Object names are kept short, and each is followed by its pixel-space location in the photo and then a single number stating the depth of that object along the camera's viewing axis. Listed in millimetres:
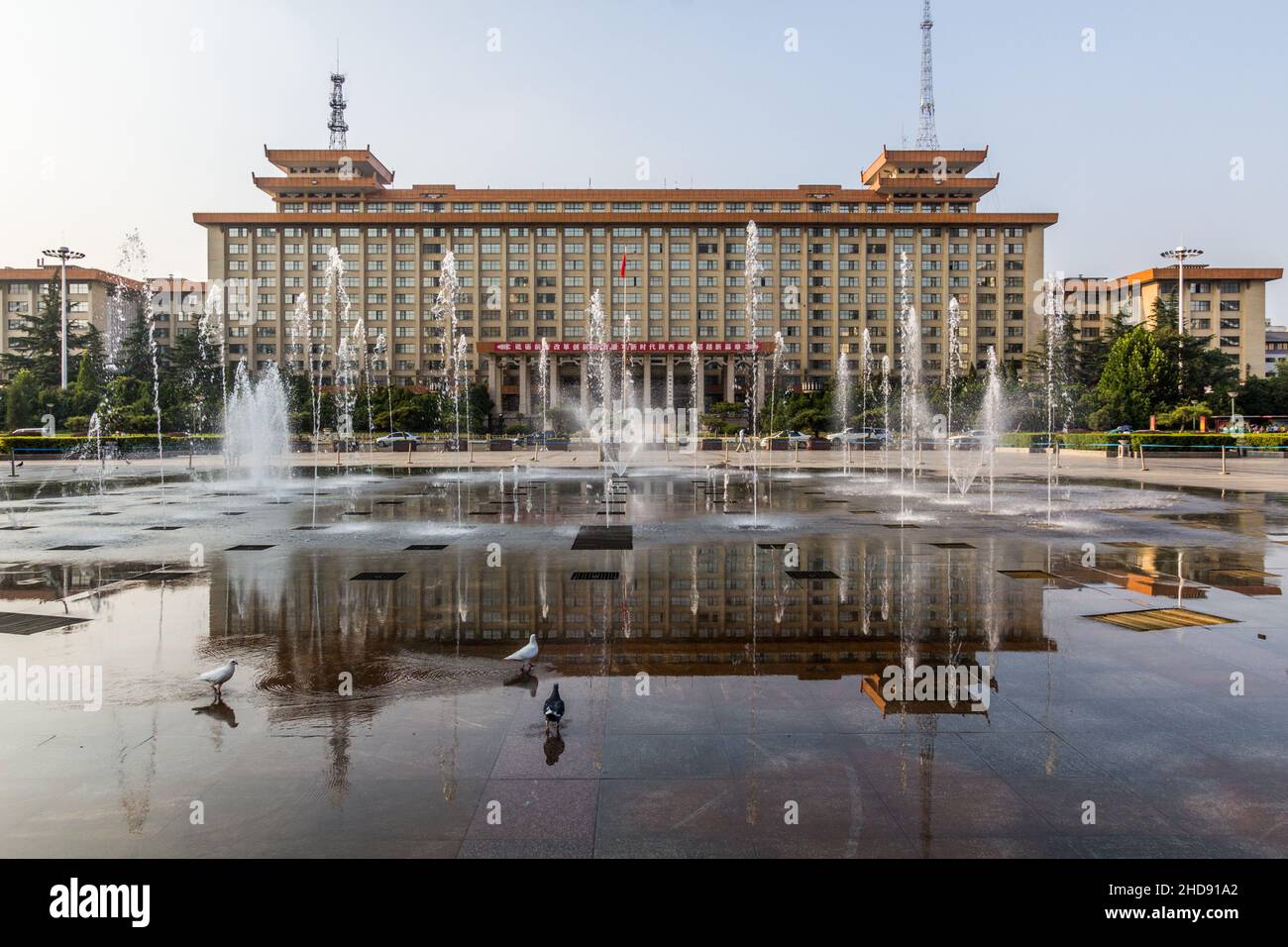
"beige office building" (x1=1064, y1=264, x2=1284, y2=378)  108500
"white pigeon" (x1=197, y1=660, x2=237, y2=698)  5570
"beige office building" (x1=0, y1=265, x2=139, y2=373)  110625
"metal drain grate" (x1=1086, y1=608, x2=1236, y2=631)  7656
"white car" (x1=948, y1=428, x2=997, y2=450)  52906
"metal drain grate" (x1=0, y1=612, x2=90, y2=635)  7508
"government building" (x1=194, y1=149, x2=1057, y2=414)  107812
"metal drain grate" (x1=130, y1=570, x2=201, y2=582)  9922
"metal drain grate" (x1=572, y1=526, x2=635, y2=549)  12531
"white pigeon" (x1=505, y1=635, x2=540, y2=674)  6129
